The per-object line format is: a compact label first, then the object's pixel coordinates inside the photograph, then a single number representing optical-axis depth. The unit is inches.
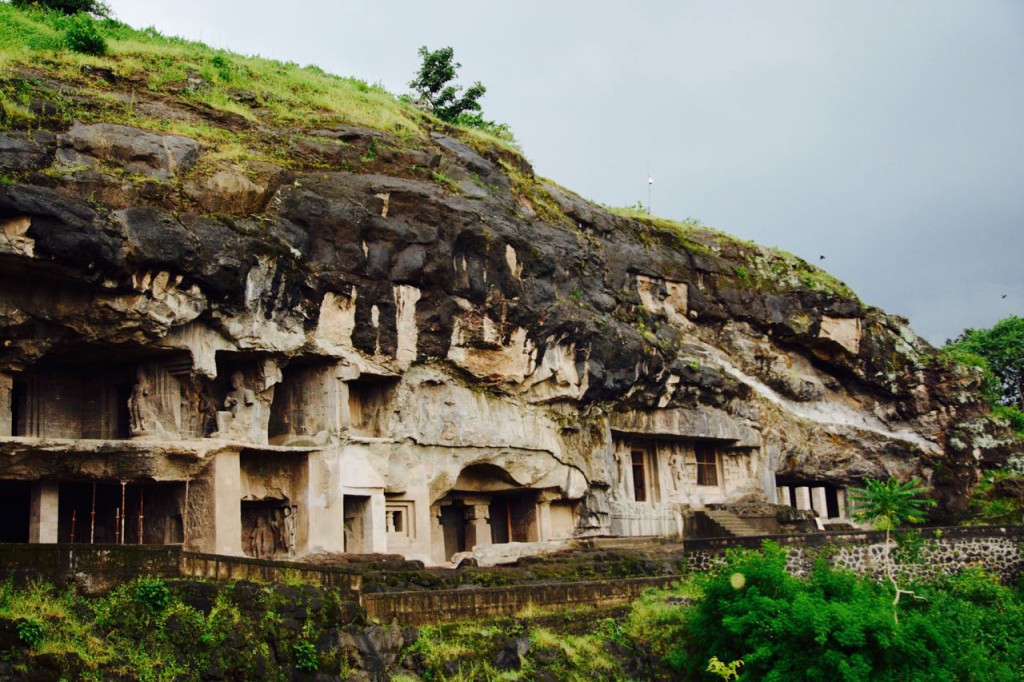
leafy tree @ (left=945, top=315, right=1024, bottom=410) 1809.8
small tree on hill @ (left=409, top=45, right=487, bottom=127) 1562.5
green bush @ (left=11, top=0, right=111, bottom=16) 1337.4
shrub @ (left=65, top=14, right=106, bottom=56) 1024.2
